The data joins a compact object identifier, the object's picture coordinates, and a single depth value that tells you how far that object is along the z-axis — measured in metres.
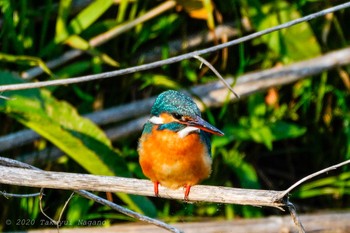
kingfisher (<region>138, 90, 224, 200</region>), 5.37
